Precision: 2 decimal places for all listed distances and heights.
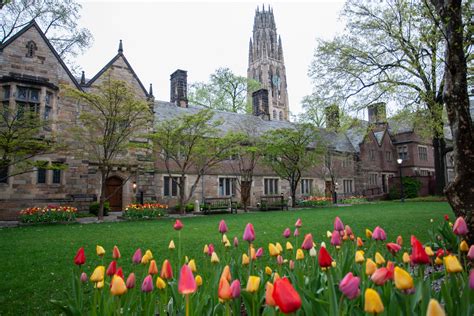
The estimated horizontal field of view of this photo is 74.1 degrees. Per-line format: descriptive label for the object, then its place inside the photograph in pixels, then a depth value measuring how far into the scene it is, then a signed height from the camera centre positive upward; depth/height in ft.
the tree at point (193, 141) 62.59 +9.28
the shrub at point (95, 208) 65.66 -4.61
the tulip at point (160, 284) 6.55 -2.07
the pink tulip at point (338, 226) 9.76 -1.39
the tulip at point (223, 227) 9.79 -1.36
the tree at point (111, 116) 54.03 +12.64
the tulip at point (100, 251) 8.58 -1.77
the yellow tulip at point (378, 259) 7.62 -1.91
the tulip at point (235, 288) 5.77 -1.95
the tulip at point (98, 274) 6.49 -1.84
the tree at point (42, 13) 81.46 +46.79
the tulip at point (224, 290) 4.72 -1.63
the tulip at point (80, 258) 7.60 -1.74
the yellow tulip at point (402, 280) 4.94 -1.58
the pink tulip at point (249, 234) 8.44 -1.38
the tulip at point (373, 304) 4.24 -1.67
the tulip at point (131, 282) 7.12 -2.21
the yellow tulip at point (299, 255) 8.61 -2.01
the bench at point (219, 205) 72.02 -5.04
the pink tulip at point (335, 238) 8.96 -1.65
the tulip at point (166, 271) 6.81 -1.89
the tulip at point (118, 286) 5.78 -1.86
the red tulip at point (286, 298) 3.89 -1.45
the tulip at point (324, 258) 6.07 -1.50
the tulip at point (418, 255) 6.19 -1.51
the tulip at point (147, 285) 6.65 -2.12
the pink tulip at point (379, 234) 9.03 -1.57
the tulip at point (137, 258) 8.29 -1.91
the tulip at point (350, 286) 4.93 -1.67
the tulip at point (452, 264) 5.79 -1.61
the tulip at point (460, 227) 8.03 -1.26
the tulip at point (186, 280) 4.63 -1.43
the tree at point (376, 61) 67.00 +26.73
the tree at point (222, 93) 149.69 +43.93
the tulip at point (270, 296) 4.54 -1.66
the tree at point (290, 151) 82.02 +8.45
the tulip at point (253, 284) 5.33 -1.74
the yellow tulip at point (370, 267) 6.52 -1.80
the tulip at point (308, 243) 8.80 -1.73
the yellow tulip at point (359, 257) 7.75 -1.90
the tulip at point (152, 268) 7.11 -1.89
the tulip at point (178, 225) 9.49 -1.23
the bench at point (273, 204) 82.24 -5.72
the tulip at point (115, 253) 8.33 -1.80
